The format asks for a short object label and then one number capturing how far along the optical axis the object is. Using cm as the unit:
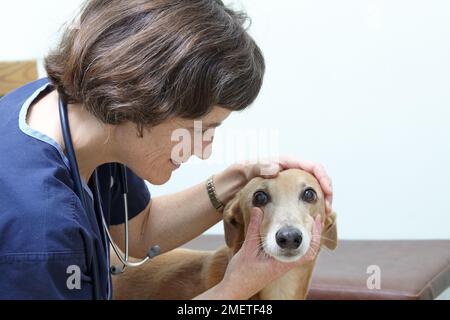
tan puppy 127
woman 109
